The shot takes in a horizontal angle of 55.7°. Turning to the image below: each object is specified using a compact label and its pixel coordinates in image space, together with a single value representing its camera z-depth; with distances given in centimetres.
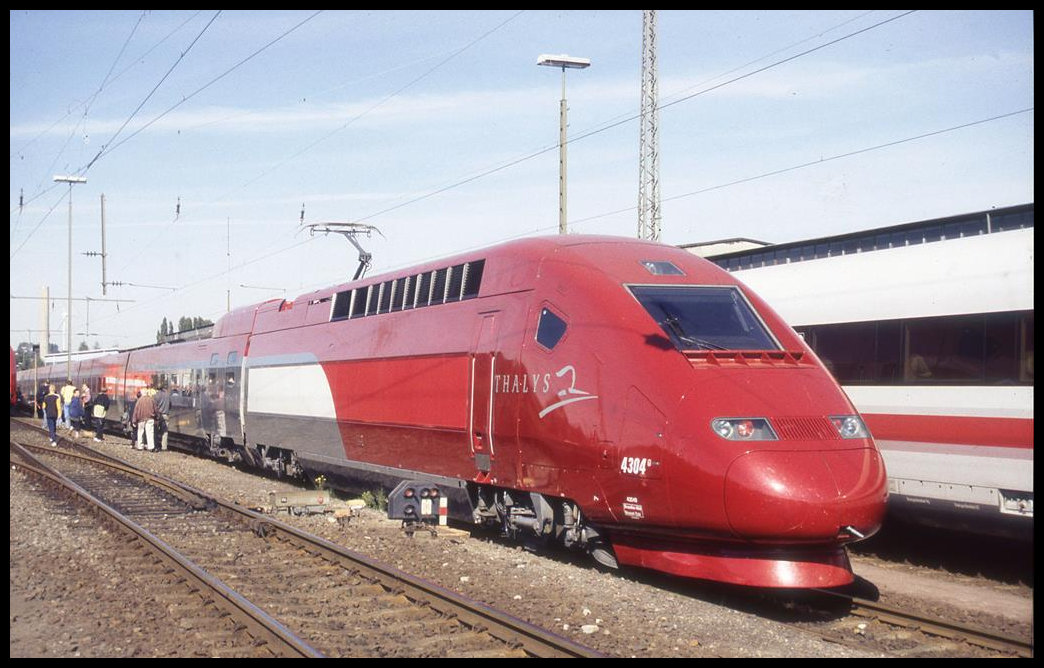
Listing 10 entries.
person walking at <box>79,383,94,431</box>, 3759
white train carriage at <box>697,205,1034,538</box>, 916
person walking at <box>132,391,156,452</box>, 2655
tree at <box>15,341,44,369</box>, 7964
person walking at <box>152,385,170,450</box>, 2559
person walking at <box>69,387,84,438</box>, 3394
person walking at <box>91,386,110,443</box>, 3309
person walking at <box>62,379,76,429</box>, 3531
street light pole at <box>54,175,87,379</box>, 3853
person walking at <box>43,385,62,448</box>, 2876
